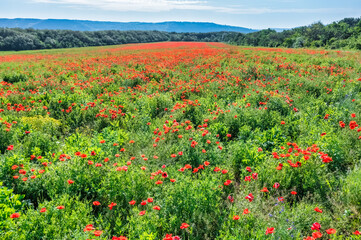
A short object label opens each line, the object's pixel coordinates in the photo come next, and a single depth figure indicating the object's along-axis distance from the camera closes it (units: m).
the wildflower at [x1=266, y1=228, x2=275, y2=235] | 2.60
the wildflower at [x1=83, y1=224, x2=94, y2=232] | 2.60
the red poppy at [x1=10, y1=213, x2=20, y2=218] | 2.83
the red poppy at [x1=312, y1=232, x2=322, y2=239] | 2.53
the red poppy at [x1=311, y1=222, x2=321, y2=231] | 2.67
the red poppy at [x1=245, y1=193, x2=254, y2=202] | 3.23
